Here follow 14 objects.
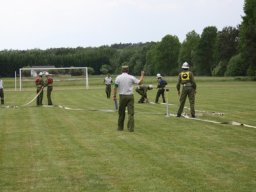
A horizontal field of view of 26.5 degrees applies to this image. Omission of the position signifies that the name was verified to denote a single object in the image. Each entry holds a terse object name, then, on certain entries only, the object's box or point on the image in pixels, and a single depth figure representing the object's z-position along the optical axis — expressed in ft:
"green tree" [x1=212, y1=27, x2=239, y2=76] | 350.84
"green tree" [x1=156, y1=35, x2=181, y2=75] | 445.37
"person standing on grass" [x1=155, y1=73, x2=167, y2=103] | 101.20
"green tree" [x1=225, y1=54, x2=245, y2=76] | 311.78
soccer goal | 237.25
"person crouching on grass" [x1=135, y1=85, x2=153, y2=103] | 99.66
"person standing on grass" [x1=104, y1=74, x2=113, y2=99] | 126.13
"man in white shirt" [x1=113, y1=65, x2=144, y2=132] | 52.49
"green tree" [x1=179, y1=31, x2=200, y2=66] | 425.69
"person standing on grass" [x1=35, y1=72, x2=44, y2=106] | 100.33
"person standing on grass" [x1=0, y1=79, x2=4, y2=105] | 105.50
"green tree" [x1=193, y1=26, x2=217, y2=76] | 394.73
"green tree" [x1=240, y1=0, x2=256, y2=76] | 263.70
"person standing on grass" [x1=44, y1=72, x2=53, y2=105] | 99.25
